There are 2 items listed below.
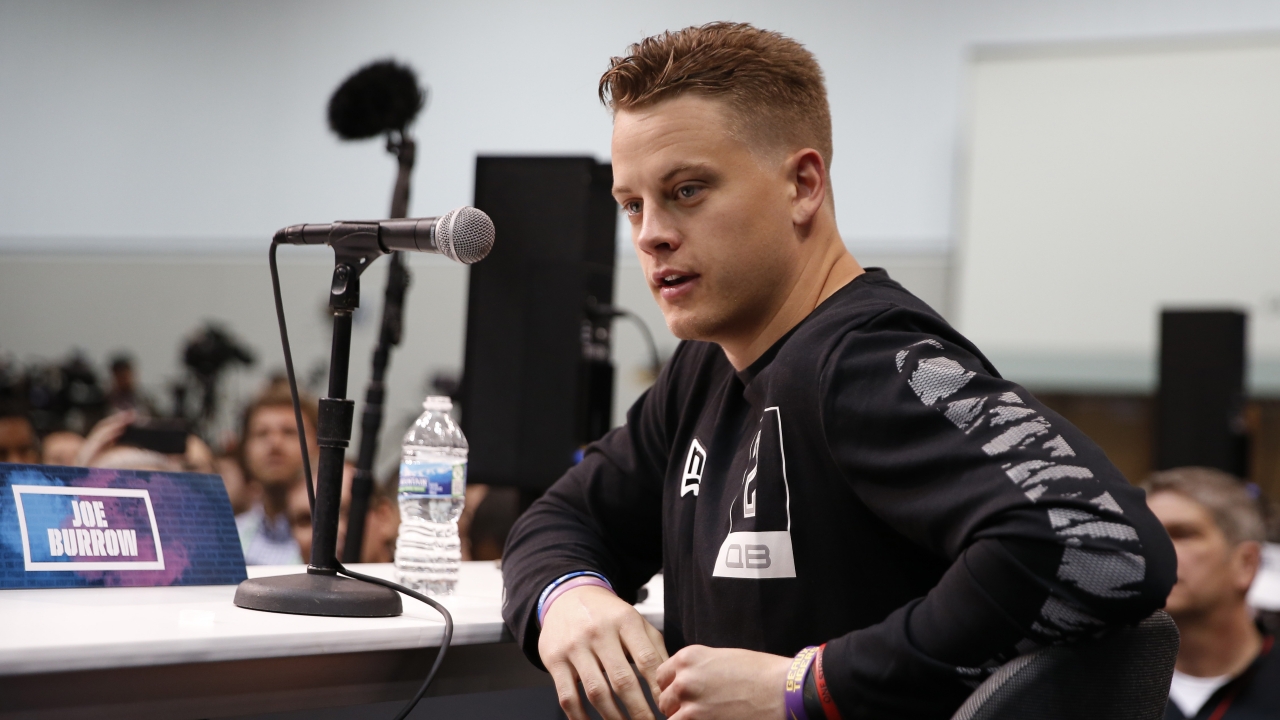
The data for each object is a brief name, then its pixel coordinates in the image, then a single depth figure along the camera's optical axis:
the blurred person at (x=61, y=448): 3.64
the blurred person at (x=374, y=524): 3.22
